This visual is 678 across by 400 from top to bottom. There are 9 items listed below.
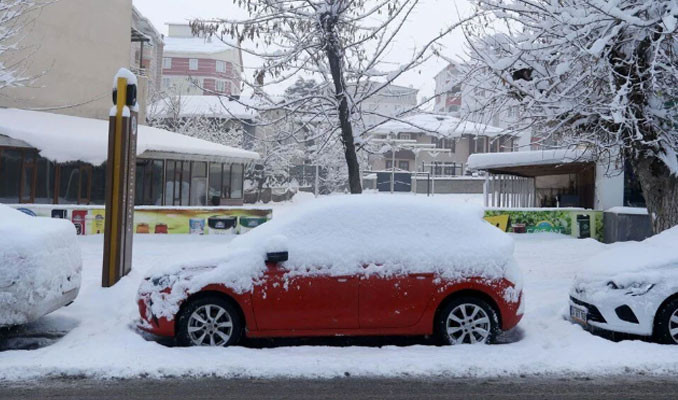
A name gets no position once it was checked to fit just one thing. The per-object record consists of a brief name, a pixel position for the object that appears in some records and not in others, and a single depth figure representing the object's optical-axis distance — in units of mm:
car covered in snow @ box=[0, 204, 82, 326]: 6379
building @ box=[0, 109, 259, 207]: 21297
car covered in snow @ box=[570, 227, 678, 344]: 6730
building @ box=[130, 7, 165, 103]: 29869
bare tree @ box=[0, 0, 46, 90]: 16203
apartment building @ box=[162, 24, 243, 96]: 76812
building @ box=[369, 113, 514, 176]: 55031
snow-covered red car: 6559
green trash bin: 17266
